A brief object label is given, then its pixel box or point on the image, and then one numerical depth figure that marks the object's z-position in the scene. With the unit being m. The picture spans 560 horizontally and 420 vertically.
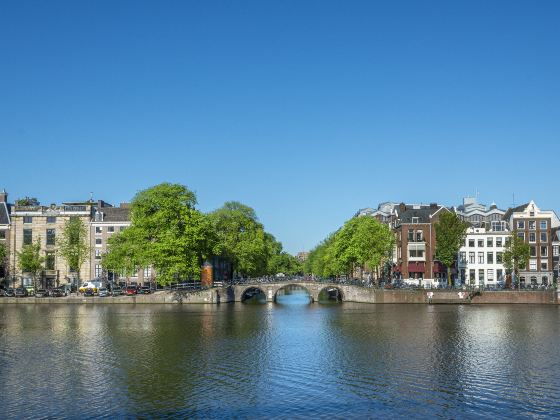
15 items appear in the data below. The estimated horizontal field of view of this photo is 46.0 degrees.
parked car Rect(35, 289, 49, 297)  116.81
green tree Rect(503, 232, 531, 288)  119.19
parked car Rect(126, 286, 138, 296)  113.81
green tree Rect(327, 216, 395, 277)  122.69
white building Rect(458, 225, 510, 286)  131.50
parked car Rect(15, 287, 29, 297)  116.00
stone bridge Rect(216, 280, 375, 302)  115.90
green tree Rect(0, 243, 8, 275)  124.25
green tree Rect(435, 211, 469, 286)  120.25
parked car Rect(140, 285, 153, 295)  113.59
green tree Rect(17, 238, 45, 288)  121.06
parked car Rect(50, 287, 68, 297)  117.38
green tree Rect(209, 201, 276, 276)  137.00
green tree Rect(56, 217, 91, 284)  120.25
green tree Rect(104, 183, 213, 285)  104.12
